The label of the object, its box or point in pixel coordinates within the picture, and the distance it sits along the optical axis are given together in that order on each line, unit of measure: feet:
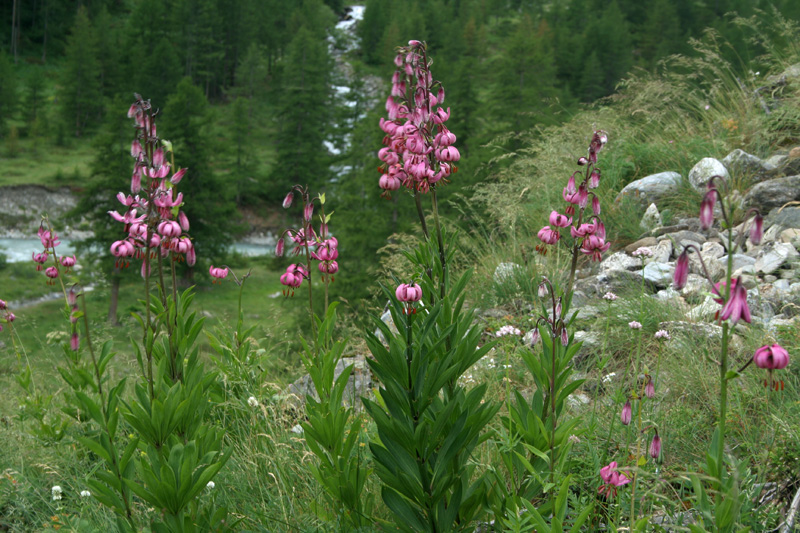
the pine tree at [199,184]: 74.33
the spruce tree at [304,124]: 109.40
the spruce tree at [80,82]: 126.52
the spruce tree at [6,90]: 114.01
